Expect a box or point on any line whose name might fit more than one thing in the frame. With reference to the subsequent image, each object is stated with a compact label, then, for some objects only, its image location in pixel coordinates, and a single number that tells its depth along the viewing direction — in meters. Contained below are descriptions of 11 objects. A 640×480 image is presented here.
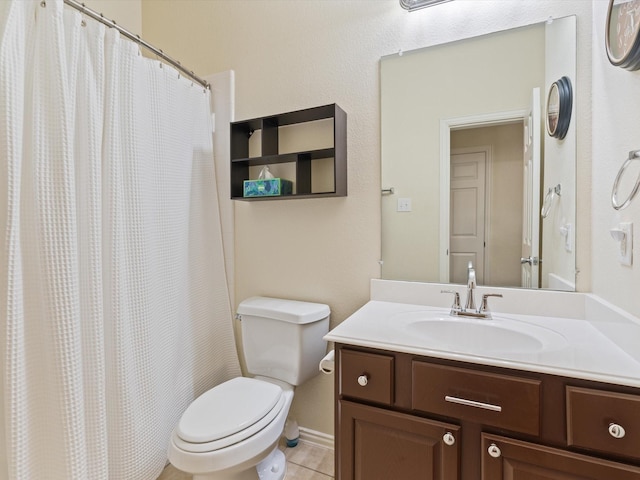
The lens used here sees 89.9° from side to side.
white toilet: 1.12
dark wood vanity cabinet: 0.76
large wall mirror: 1.25
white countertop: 0.79
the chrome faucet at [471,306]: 1.21
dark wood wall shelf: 1.50
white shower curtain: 1.03
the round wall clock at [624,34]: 0.81
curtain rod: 1.20
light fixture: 1.36
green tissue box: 1.59
